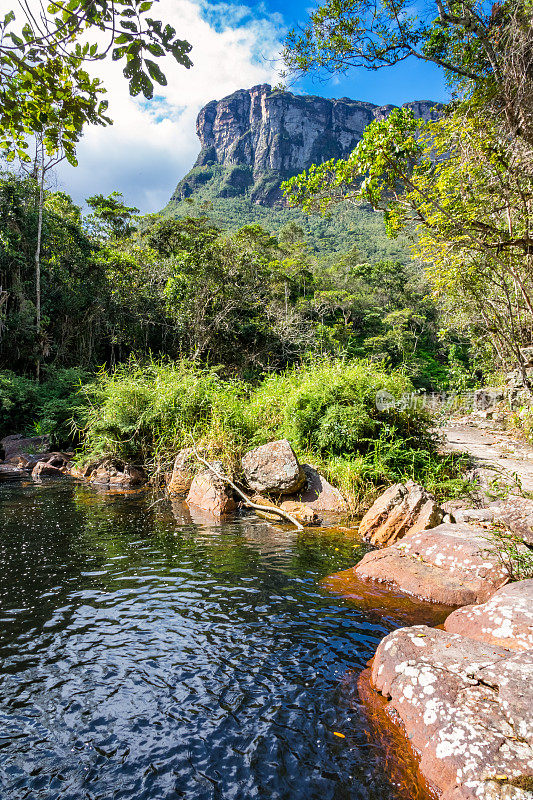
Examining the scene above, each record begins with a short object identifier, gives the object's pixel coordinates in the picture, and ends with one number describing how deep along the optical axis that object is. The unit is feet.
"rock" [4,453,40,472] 39.22
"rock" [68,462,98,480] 35.65
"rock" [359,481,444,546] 18.80
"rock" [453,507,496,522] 16.74
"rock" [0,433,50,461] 41.50
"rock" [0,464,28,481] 35.40
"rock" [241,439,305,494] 25.35
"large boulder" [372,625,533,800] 6.44
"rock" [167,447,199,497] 30.55
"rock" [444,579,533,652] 9.63
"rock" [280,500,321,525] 23.39
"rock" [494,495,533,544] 14.58
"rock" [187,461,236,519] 25.90
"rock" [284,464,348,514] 25.59
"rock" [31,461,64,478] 36.11
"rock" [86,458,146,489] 33.24
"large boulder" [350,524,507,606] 13.47
